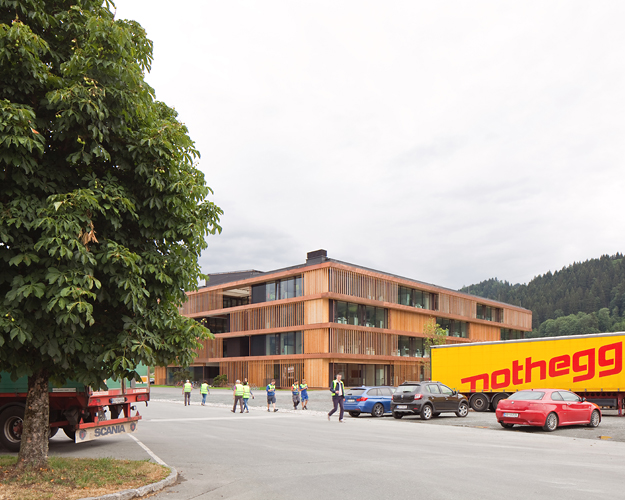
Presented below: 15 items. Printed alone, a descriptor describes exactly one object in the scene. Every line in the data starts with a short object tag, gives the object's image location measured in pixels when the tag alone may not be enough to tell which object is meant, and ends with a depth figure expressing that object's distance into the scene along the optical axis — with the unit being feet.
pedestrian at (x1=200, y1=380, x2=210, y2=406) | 113.96
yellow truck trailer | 77.30
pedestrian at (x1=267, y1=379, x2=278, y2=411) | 95.23
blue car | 82.38
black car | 75.61
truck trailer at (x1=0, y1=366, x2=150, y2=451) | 39.75
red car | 58.95
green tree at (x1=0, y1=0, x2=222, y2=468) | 24.64
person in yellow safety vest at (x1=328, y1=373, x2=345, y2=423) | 70.38
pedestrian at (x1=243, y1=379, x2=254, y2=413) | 91.21
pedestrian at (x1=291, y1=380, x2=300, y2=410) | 99.09
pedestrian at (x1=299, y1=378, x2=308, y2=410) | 98.24
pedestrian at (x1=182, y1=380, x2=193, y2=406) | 109.91
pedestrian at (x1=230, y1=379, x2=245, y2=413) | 90.22
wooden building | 170.60
